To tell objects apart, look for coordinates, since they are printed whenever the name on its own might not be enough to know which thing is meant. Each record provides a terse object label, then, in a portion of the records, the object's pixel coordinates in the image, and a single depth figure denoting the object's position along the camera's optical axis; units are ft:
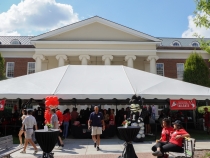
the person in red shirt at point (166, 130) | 23.95
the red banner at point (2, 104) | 40.16
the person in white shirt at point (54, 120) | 30.71
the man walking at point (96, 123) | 31.22
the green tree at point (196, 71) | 87.25
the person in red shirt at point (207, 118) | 47.66
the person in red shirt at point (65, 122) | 39.96
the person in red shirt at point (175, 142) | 21.61
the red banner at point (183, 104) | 40.91
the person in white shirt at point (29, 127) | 28.78
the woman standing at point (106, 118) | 45.83
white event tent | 40.19
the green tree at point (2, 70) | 82.41
